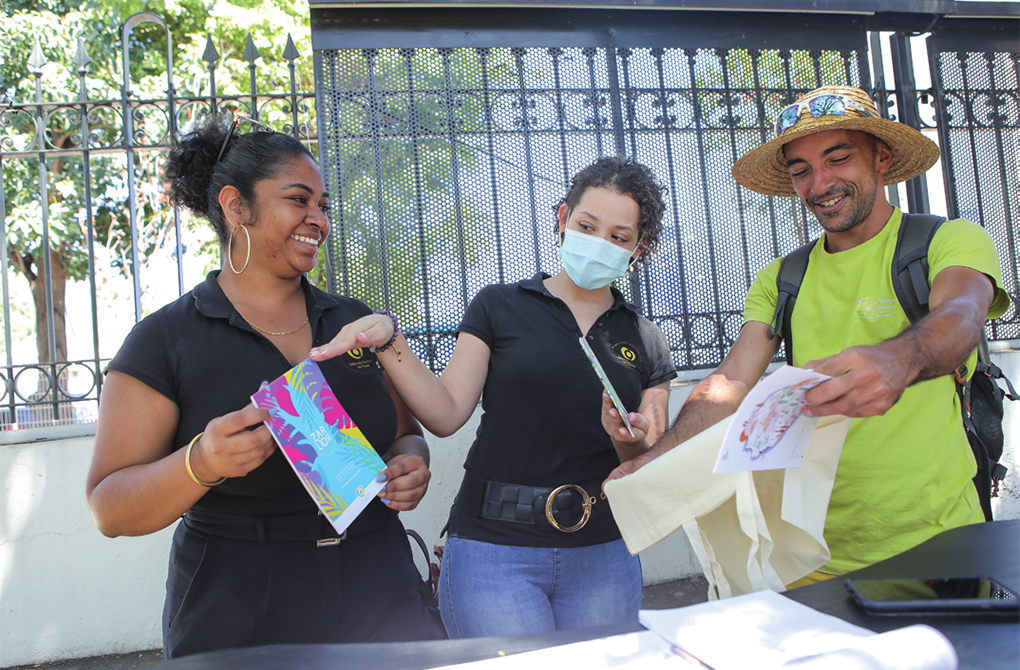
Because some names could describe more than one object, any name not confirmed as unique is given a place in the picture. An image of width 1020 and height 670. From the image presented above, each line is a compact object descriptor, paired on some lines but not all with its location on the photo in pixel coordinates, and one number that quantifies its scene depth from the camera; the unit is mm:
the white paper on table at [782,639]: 888
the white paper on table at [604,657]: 1054
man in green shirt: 1679
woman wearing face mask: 2068
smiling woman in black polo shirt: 1664
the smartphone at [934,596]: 1205
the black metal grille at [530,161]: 3650
